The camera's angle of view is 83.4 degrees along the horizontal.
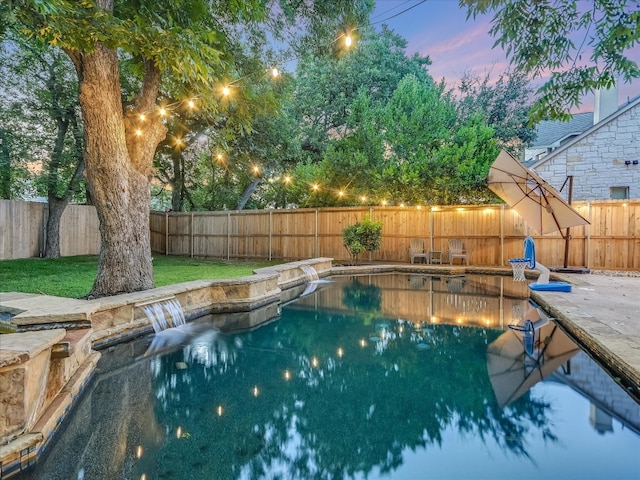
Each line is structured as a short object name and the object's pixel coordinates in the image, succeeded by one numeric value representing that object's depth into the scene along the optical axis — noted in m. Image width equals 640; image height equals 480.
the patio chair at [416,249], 10.69
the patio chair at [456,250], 10.42
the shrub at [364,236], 9.96
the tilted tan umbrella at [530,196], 6.91
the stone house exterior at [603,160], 10.38
